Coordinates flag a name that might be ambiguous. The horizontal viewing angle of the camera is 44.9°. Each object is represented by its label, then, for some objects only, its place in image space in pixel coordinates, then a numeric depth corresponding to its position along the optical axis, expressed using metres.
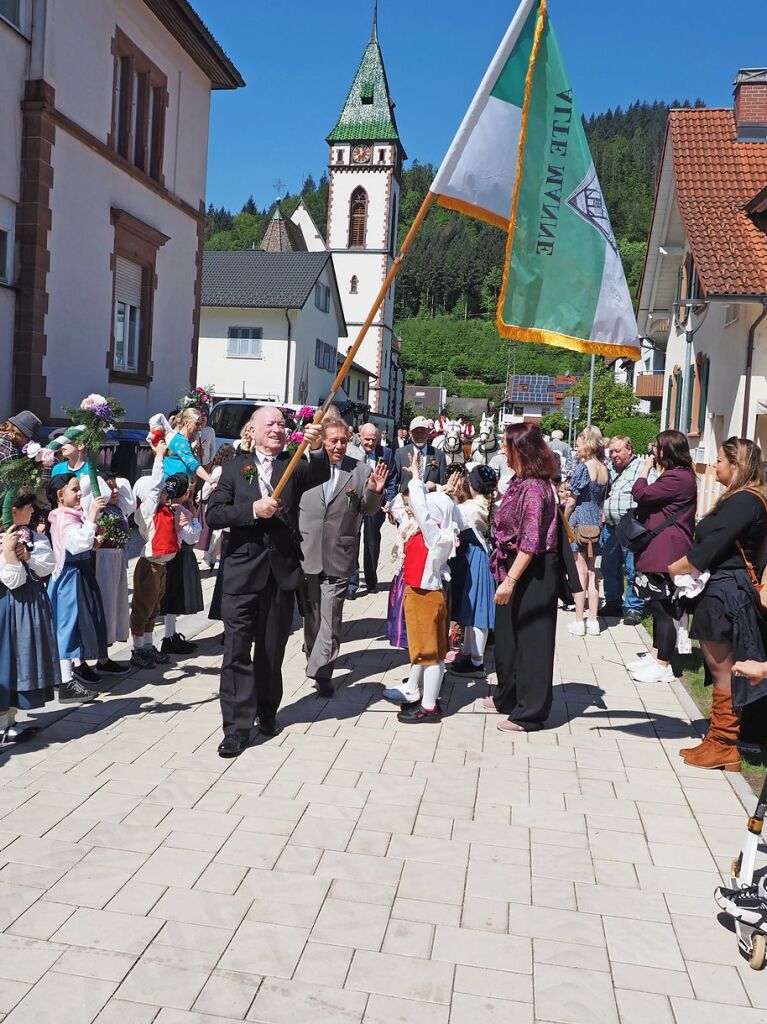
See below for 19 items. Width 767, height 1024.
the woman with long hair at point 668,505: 6.99
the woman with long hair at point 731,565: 5.33
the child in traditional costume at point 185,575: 7.59
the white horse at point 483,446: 18.27
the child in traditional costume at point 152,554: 7.29
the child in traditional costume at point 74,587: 6.37
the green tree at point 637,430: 29.64
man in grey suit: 6.91
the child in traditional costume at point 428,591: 6.32
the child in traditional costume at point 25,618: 5.34
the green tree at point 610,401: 42.90
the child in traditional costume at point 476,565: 7.47
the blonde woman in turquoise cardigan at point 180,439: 8.27
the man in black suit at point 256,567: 5.62
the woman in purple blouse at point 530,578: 6.18
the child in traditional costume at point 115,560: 6.77
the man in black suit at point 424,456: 10.80
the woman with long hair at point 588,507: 9.86
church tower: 66.31
